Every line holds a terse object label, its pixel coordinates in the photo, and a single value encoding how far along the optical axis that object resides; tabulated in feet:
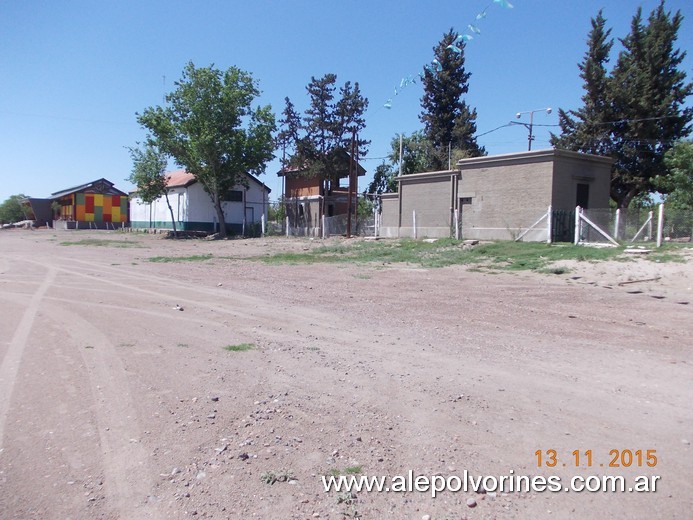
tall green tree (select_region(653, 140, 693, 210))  105.19
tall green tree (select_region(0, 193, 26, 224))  271.00
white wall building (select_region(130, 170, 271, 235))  160.35
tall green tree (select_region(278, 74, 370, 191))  147.02
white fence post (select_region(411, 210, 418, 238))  108.88
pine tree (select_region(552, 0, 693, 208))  115.85
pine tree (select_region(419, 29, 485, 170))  151.12
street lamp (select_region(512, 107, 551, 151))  133.12
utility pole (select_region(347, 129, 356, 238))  116.43
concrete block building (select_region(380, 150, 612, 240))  82.79
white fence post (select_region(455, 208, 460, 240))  94.73
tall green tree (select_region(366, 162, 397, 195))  177.06
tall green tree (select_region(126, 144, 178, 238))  153.48
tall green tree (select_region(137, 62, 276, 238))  133.39
